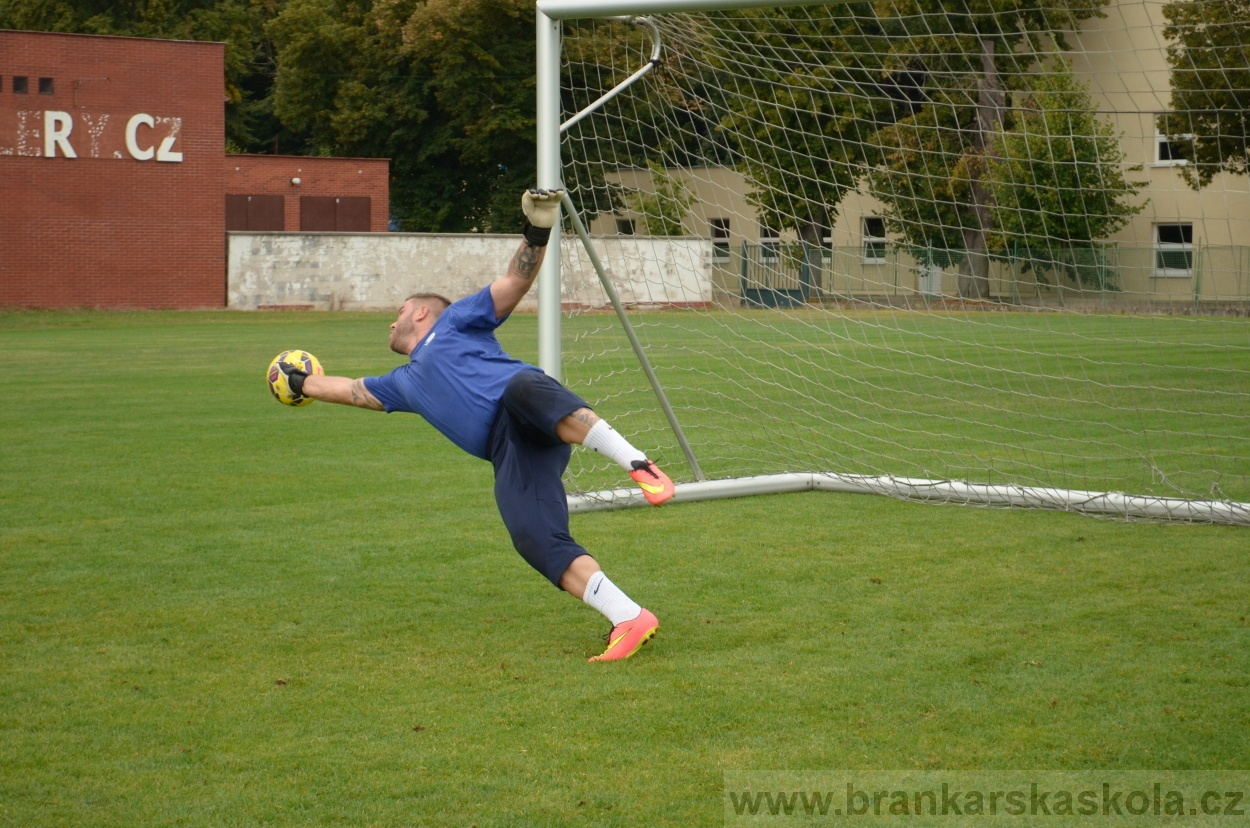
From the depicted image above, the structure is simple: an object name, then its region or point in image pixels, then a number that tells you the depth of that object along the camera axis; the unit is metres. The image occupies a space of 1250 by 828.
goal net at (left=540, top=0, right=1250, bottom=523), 8.88
